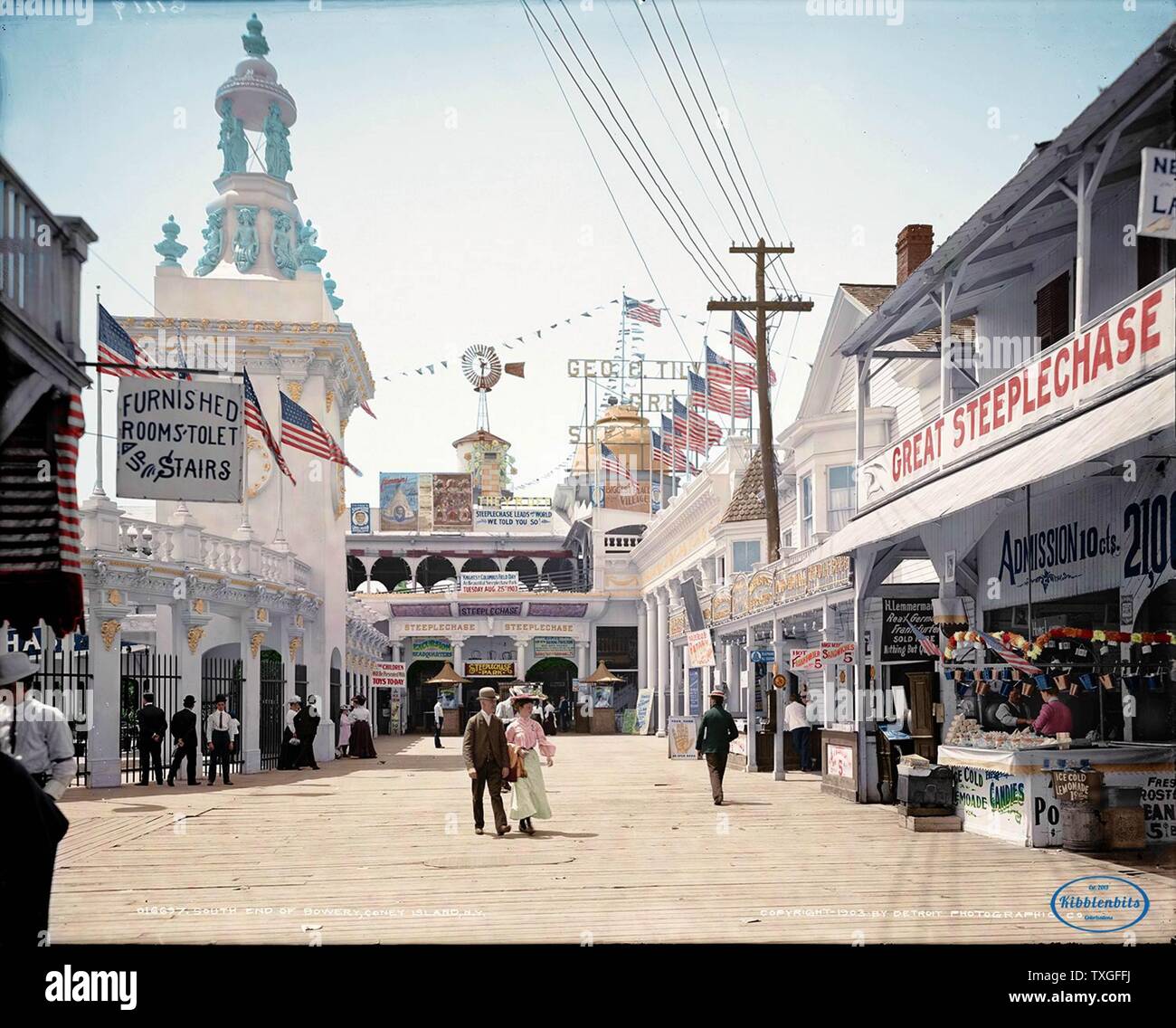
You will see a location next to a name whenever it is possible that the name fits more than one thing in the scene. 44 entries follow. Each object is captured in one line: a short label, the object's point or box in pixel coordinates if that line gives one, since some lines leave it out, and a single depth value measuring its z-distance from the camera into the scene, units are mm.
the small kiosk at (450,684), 50894
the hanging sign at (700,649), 29719
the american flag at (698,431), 40375
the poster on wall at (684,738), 31625
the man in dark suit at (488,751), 15180
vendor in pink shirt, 14281
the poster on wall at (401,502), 67062
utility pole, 25938
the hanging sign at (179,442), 12516
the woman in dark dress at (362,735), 34031
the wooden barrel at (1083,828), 13133
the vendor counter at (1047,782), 13047
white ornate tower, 29359
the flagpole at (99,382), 16359
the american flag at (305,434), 26906
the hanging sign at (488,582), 56531
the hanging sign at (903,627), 18438
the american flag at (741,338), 29422
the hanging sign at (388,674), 41322
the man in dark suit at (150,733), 22484
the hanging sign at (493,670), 57188
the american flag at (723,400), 34375
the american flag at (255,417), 22297
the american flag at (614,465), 53191
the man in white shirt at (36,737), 8445
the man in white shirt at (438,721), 39847
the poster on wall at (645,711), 49031
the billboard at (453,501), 67250
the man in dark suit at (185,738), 22875
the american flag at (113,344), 17594
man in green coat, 18391
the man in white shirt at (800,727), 25594
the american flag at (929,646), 17188
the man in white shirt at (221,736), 23703
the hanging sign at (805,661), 23438
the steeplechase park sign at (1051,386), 10336
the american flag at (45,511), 10133
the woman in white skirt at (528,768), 15547
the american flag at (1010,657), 14102
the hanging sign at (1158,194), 8477
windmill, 65812
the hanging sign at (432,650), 57375
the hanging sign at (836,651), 20469
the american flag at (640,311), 47219
